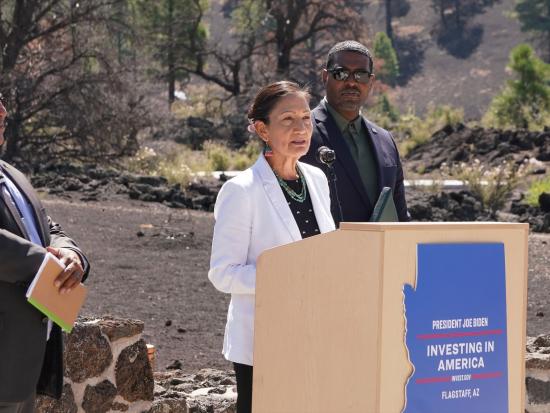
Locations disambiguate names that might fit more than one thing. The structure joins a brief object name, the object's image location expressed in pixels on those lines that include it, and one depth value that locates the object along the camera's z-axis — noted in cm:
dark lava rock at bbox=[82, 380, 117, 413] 865
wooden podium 533
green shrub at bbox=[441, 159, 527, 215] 3414
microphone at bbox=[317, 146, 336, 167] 747
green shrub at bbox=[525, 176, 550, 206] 3344
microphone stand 806
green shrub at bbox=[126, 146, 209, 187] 3412
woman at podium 673
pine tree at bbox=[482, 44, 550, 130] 5803
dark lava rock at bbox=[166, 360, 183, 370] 1400
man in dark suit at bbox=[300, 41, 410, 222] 873
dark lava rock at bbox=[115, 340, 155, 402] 885
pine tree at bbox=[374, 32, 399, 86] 11441
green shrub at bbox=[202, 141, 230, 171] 4332
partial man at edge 627
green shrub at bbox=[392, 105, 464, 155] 5327
